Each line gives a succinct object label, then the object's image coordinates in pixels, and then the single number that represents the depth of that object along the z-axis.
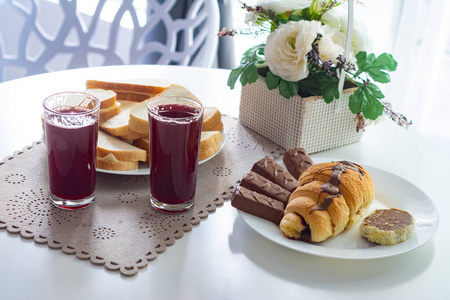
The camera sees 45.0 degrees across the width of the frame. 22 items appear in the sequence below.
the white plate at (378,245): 0.93
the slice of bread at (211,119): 1.35
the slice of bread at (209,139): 1.25
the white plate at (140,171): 1.15
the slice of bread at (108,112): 1.34
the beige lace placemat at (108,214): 0.95
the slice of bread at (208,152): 1.25
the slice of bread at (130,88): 1.48
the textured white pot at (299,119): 1.33
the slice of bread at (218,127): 1.38
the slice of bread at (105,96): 1.36
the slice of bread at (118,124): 1.27
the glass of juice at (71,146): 1.00
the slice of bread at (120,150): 1.17
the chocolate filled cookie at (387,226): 0.97
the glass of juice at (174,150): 1.01
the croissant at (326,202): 0.96
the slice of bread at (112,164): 1.16
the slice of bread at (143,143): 1.25
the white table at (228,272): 0.87
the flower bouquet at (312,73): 1.25
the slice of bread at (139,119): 1.26
